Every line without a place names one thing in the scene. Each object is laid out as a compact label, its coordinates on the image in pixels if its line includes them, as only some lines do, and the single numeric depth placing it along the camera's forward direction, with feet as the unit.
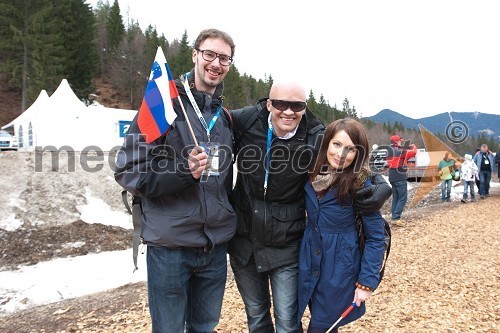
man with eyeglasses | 7.57
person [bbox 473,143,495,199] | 52.39
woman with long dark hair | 8.77
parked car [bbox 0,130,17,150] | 79.46
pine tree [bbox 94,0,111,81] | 198.59
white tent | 66.33
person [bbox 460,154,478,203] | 52.95
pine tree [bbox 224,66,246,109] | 164.86
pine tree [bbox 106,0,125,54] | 196.91
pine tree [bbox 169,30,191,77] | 162.90
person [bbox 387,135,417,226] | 34.01
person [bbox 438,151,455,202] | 52.38
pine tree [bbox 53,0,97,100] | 138.72
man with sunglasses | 9.04
